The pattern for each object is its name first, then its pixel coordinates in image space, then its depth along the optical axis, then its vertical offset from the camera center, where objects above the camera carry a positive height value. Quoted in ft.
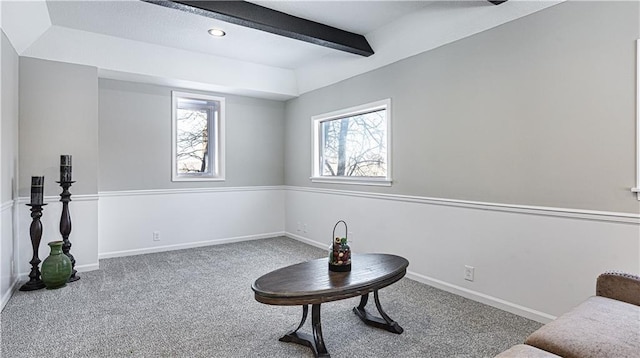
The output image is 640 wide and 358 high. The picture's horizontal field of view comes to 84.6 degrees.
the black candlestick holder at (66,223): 11.93 -1.59
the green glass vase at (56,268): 10.88 -2.86
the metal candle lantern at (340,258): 7.81 -1.81
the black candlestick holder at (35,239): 11.14 -1.99
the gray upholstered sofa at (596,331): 4.45 -2.14
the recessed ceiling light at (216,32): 12.53 +5.22
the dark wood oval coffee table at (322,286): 6.55 -2.14
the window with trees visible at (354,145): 13.74 +1.36
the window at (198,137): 16.80 +1.94
